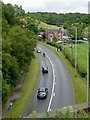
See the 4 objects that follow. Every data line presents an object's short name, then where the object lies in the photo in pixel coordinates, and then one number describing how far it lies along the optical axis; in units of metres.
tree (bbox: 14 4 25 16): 65.29
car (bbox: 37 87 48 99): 27.10
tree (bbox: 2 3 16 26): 45.69
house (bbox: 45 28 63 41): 116.56
